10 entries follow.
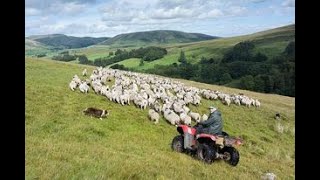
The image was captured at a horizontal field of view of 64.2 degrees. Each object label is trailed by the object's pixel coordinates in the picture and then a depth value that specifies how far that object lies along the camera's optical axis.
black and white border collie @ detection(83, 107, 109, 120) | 10.66
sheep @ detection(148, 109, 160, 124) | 11.97
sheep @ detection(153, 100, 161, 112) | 13.59
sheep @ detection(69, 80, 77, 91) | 14.75
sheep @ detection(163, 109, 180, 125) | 12.23
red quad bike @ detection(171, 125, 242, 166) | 7.74
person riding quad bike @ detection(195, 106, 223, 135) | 7.80
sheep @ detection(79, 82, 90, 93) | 14.72
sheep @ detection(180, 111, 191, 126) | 12.58
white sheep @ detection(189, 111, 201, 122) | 13.66
